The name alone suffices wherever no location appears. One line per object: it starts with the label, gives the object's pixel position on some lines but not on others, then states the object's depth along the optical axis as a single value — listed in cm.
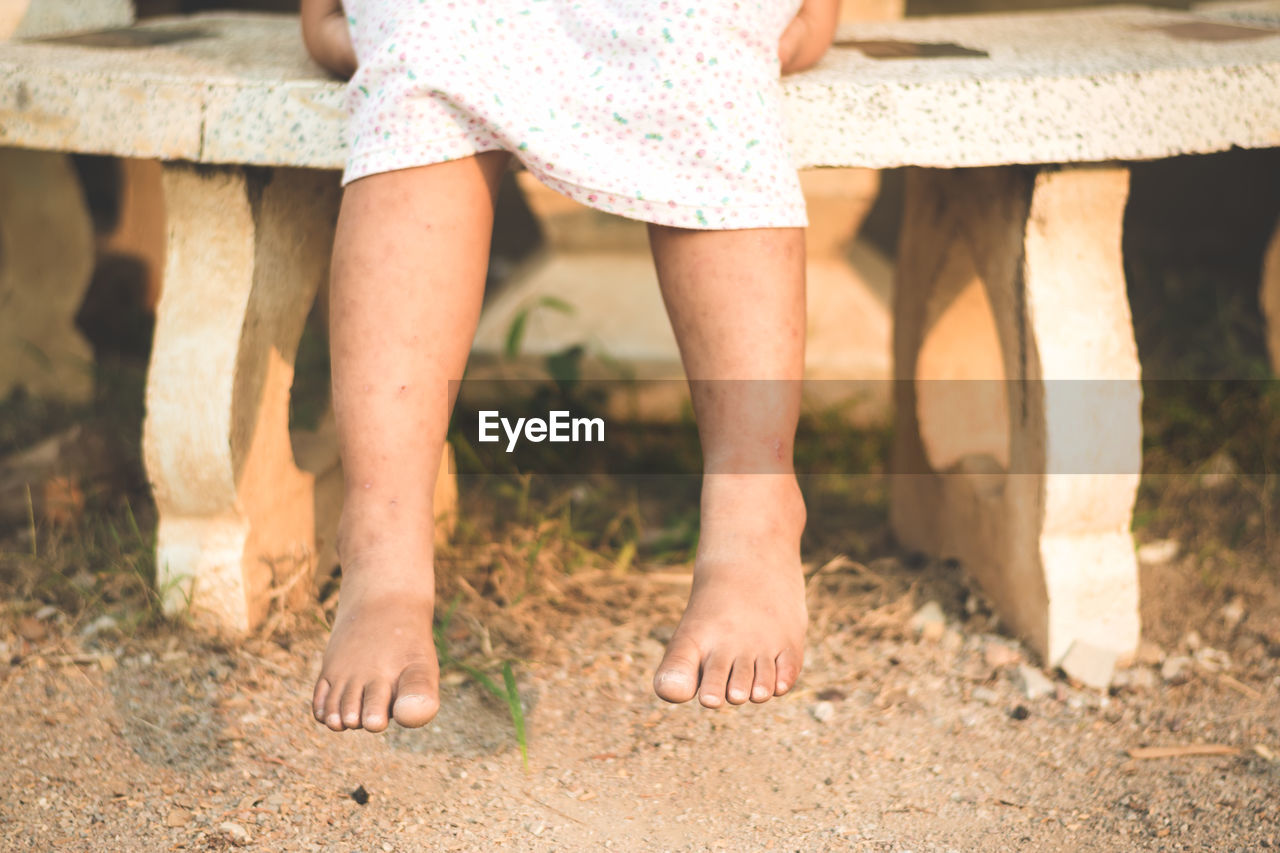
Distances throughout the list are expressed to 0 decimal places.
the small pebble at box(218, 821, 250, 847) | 149
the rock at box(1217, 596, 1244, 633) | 174
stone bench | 160
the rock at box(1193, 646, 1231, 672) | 168
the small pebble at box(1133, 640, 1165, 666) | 169
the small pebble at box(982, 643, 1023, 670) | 169
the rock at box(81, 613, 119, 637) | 168
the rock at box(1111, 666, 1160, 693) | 166
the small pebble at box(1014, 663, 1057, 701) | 165
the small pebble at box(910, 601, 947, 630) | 173
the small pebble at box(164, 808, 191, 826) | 150
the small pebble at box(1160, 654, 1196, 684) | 167
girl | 152
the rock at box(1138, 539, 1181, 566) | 182
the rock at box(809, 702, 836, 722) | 163
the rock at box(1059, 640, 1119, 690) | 166
